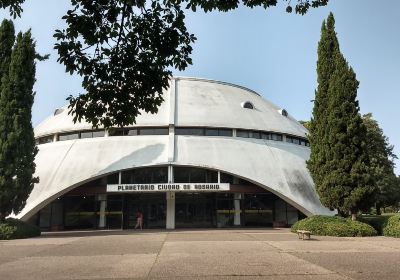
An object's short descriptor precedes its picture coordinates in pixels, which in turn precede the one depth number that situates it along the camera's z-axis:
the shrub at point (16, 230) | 24.97
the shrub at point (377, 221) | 25.41
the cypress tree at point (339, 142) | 25.83
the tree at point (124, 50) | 7.57
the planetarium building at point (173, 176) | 33.34
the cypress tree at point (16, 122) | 26.19
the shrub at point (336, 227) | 24.06
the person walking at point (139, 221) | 33.62
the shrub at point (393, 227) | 23.36
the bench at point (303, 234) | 21.39
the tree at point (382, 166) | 49.79
